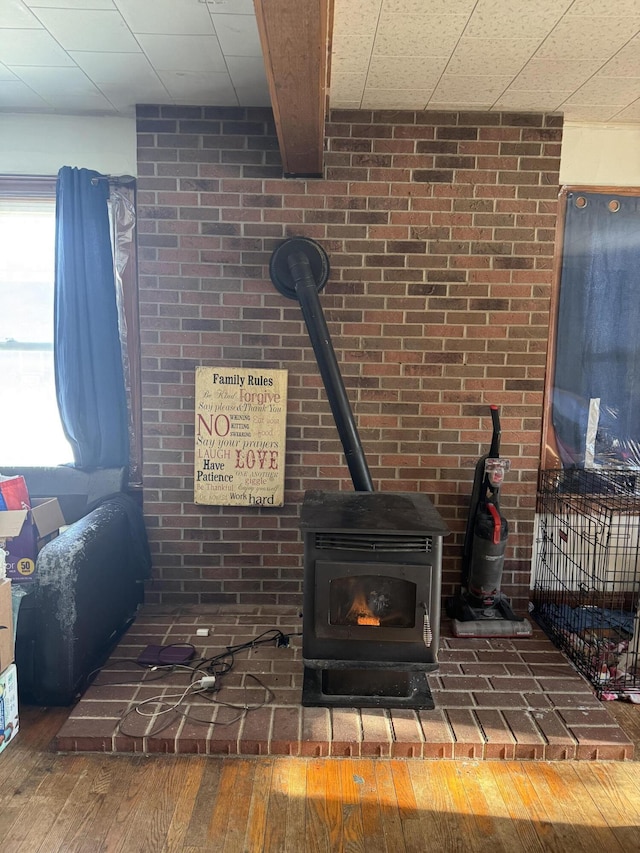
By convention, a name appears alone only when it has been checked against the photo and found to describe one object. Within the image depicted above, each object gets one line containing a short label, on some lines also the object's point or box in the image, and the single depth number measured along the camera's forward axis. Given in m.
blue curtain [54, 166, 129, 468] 2.84
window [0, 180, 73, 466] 3.02
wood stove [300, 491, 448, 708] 2.12
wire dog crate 2.72
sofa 2.24
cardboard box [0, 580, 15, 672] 2.12
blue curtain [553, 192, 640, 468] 2.94
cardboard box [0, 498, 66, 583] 2.56
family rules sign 2.90
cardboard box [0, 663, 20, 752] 2.06
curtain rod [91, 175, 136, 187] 2.88
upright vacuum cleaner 2.65
